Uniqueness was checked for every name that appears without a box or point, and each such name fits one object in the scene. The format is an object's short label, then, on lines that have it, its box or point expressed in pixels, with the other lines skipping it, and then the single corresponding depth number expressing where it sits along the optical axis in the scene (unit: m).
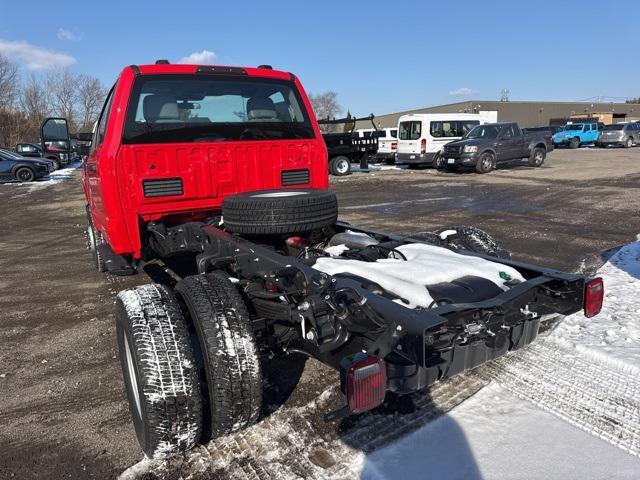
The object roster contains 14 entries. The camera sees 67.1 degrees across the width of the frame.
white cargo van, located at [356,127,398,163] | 22.55
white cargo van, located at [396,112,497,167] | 19.80
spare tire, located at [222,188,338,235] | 3.29
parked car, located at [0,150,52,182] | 19.25
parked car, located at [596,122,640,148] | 31.09
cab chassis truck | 2.20
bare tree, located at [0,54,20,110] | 42.00
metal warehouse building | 66.31
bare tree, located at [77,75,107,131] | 50.03
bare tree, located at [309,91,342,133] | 67.36
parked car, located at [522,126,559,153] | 19.81
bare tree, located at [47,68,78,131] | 48.52
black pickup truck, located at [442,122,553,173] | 17.67
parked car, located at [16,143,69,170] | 24.45
